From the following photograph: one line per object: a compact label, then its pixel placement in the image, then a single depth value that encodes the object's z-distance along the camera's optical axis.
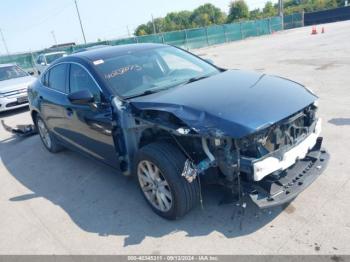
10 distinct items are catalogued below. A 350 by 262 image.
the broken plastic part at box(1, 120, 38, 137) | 7.35
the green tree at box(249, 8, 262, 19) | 82.78
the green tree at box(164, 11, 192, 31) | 108.93
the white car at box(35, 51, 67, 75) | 17.84
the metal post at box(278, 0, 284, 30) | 43.92
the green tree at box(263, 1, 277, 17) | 80.69
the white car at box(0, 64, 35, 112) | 9.99
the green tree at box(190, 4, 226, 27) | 101.07
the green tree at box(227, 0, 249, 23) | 80.44
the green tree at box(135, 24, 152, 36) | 101.56
